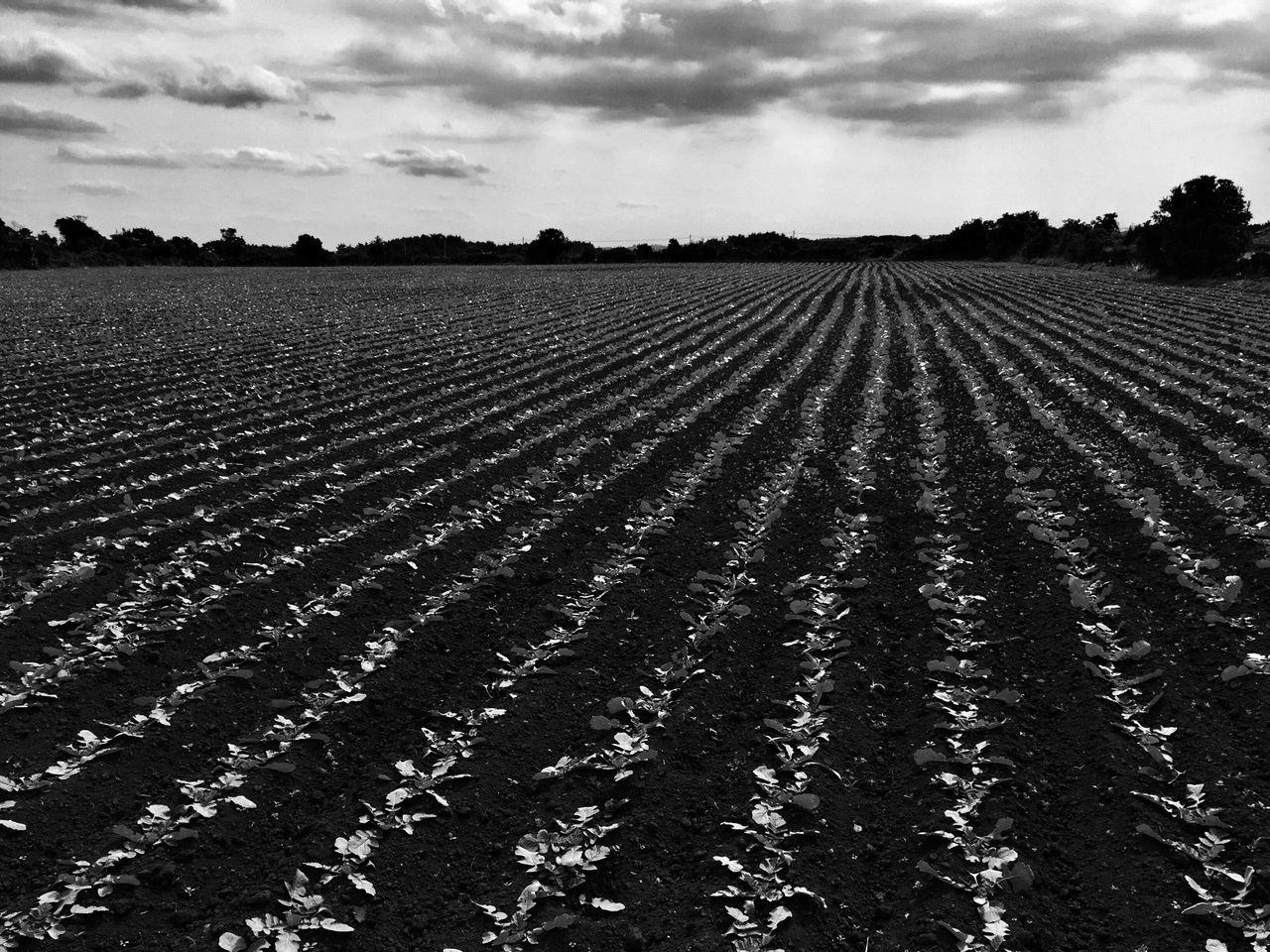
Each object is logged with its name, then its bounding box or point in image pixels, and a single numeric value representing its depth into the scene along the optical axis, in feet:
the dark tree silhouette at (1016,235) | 303.58
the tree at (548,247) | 374.02
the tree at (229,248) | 362.41
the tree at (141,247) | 330.13
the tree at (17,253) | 263.08
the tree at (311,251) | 351.05
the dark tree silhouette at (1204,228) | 151.53
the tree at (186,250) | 339.38
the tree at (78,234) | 338.54
